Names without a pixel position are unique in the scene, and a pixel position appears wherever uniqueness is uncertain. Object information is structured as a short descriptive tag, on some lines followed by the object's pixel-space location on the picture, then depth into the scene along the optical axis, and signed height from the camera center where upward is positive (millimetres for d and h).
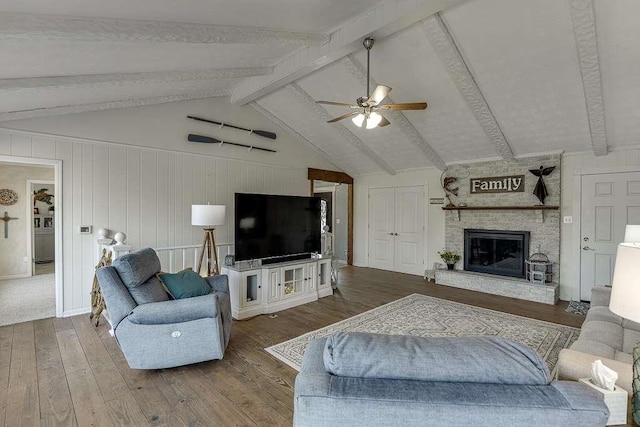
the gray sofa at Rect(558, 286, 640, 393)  1393 -909
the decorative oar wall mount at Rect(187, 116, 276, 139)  5244 +1460
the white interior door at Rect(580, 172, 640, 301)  4680 -113
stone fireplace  5246 -363
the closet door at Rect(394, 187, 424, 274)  6957 -435
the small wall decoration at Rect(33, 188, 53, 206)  7047 +279
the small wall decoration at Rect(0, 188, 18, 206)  5980 +219
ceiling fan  3181 +1072
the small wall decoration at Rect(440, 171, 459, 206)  6356 +461
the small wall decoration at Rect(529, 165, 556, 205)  5266 +393
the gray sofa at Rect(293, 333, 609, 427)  945 -558
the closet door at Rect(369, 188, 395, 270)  7469 -416
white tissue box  1068 -651
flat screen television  4504 -240
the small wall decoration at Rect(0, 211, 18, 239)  6008 -271
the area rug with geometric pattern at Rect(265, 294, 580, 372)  3232 -1391
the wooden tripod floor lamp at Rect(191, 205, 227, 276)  3957 -70
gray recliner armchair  2594 -928
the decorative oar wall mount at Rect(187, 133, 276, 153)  5145 +1157
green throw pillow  3029 -730
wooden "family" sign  5625 +480
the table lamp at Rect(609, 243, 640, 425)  1144 -298
